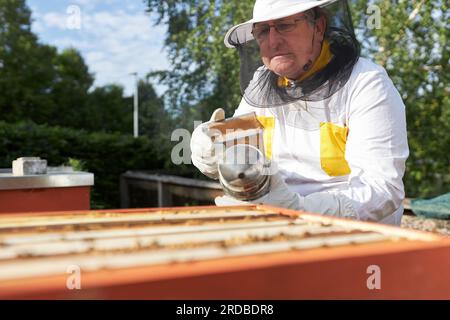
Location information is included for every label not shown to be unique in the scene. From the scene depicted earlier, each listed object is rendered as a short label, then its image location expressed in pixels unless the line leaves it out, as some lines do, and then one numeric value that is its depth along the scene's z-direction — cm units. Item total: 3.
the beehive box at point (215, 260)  57
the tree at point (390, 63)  574
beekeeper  155
